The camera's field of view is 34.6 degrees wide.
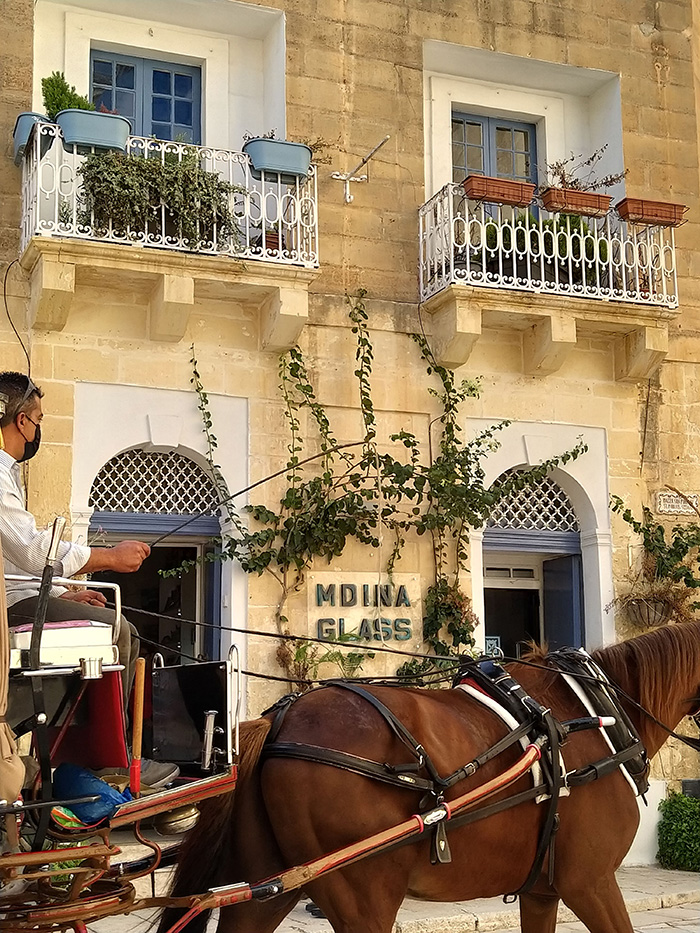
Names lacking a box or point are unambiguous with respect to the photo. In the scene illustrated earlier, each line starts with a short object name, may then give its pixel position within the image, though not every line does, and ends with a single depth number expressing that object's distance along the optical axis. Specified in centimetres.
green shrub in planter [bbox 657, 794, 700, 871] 1003
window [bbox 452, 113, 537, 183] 1175
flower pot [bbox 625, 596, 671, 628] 1070
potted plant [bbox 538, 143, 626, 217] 1058
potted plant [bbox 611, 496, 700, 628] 1073
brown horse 446
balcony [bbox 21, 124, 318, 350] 904
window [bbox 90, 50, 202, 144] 1053
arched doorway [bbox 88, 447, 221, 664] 959
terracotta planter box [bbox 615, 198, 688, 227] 1081
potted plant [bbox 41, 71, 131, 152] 918
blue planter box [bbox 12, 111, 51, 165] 921
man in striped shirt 407
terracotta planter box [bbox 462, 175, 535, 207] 1018
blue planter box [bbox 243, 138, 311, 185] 987
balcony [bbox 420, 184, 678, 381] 1030
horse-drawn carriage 397
